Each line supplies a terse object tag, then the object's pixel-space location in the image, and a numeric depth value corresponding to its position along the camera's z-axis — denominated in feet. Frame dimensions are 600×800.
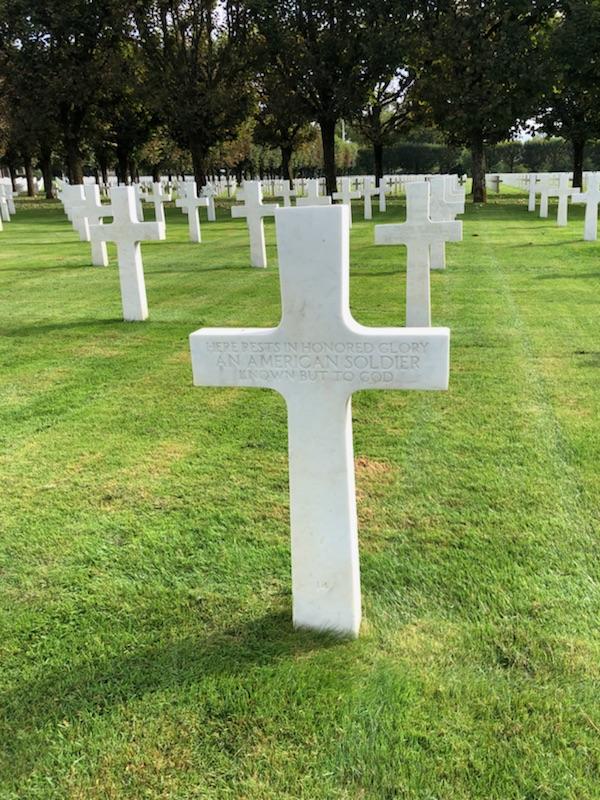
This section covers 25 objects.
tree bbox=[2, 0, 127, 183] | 84.69
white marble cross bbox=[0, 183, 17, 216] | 81.41
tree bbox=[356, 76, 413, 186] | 101.09
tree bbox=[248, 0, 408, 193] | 81.51
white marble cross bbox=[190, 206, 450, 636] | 6.88
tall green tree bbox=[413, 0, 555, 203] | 76.64
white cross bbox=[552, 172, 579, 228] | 53.47
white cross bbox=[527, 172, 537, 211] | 68.82
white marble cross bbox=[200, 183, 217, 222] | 74.94
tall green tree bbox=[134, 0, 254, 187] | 86.99
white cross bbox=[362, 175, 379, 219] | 66.90
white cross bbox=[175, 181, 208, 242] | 49.83
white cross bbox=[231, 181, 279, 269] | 36.19
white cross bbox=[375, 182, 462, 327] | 21.21
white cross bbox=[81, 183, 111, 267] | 34.91
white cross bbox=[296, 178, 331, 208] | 38.51
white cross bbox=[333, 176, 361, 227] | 61.36
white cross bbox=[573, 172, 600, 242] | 41.86
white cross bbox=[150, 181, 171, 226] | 61.02
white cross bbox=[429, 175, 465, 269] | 31.50
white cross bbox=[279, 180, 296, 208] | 57.31
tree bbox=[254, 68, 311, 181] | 86.58
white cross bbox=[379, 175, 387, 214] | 76.50
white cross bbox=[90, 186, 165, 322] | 24.27
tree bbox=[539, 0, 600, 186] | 75.15
